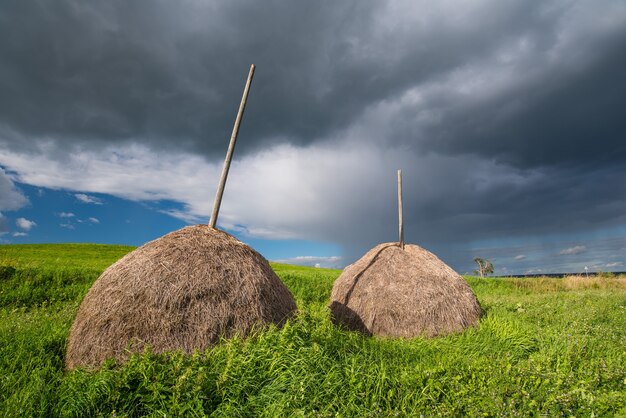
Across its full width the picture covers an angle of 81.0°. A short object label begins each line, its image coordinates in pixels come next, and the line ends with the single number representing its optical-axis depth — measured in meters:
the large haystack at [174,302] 5.85
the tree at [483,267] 56.61
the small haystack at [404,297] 9.78
